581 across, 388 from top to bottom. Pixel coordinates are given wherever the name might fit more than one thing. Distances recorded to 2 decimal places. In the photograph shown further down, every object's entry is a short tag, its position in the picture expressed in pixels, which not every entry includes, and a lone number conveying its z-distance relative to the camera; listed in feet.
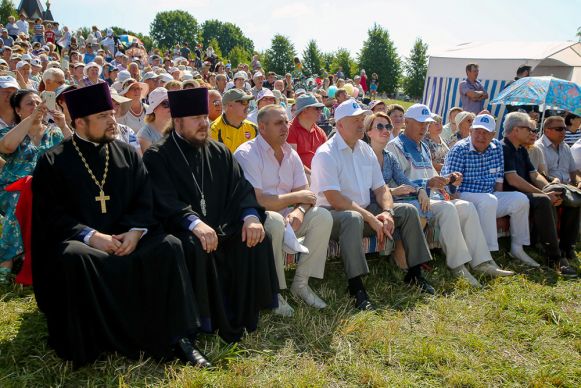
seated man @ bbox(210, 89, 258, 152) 19.26
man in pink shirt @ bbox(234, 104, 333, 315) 14.35
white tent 44.19
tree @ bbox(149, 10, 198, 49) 303.68
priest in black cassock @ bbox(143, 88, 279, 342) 11.96
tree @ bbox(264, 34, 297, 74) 130.31
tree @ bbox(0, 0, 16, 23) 120.50
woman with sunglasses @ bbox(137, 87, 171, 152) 16.30
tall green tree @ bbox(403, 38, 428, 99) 146.51
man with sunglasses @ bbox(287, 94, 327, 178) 20.44
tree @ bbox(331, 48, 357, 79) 159.02
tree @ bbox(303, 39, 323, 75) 142.41
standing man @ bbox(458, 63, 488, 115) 35.65
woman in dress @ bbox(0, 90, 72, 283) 14.30
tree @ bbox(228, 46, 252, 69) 175.42
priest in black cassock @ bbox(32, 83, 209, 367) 10.23
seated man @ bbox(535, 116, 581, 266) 21.76
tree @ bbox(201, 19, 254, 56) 313.94
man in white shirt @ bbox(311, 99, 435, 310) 15.21
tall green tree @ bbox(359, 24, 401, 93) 153.48
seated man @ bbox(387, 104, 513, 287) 16.76
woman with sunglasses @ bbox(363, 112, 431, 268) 16.93
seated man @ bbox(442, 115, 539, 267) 18.35
